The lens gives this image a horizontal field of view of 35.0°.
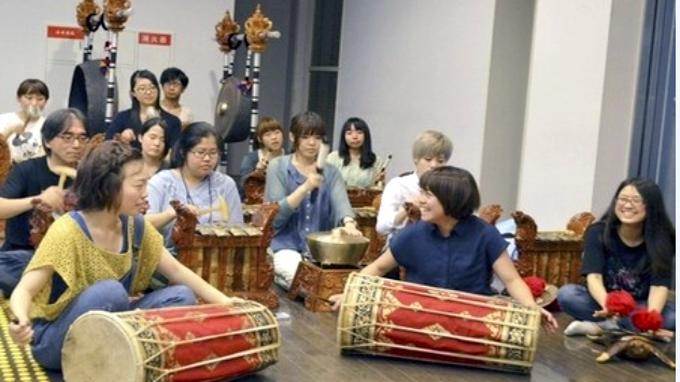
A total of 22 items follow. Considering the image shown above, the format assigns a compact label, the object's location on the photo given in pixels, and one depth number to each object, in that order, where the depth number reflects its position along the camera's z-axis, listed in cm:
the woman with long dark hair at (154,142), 496
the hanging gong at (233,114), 823
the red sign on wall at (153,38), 870
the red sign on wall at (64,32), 845
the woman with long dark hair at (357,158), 659
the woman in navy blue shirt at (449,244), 398
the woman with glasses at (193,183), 456
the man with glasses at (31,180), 409
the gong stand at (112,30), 764
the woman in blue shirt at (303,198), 509
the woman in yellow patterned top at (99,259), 325
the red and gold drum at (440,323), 372
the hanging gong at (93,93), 777
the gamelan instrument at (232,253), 450
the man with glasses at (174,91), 777
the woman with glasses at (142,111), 682
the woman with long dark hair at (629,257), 431
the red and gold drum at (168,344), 305
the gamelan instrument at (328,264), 473
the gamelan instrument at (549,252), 508
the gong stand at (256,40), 820
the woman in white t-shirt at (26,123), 626
